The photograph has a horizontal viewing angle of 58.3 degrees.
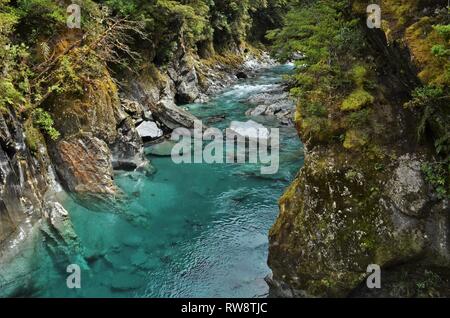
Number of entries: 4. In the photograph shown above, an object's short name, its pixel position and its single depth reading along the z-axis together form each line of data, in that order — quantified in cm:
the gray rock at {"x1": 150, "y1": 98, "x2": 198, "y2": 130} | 2043
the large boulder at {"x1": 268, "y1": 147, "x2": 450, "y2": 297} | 713
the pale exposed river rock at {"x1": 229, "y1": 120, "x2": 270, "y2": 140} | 2038
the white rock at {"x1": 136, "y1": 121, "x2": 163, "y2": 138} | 1894
